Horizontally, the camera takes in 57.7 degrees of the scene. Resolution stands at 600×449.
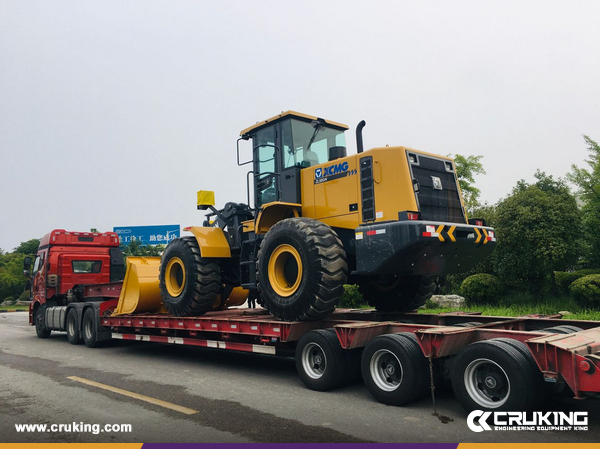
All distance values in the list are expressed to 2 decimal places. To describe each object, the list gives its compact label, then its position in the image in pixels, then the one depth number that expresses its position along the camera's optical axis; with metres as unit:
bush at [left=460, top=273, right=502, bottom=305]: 16.70
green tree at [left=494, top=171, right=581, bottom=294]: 15.77
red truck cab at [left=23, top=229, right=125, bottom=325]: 15.29
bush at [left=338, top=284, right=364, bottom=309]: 18.17
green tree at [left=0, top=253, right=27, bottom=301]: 43.44
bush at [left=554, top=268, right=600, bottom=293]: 16.98
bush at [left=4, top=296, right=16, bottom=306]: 44.28
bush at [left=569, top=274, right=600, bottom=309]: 13.99
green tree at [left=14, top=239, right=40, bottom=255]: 75.10
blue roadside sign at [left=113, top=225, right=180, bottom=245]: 38.03
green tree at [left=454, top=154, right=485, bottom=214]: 25.34
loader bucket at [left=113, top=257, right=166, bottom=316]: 11.73
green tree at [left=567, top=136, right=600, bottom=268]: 17.97
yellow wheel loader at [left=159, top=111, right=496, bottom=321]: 7.52
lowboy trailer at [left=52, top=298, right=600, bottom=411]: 5.17
